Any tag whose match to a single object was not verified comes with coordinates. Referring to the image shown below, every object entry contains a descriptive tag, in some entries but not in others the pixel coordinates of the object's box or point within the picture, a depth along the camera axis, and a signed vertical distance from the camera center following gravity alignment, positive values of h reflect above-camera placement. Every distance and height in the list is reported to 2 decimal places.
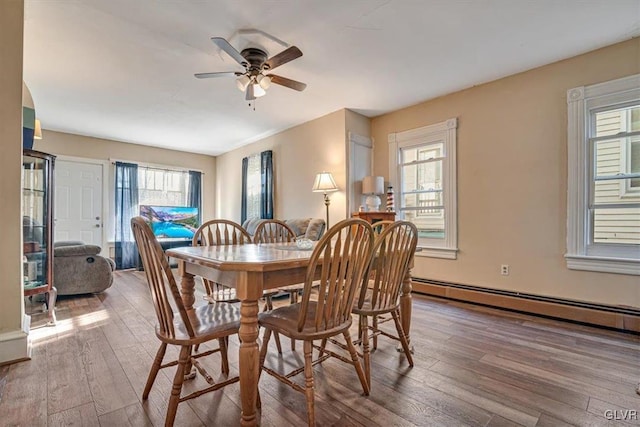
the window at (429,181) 3.78 +0.42
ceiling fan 2.52 +1.25
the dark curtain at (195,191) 6.96 +0.46
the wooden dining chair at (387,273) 1.78 -0.37
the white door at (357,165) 4.27 +0.68
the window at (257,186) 5.51 +0.49
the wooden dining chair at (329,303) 1.36 -0.44
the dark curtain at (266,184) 5.48 +0.50
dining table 1.28 -0.31
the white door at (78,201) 5.36 +0.16
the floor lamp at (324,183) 4.09 +0.39
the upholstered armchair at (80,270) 3.55 -0.72
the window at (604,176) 2.71 +0.34
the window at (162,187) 6.32 +0.52
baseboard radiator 2.63 -0.92
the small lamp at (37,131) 3.44 +0.92
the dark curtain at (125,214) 5.87 -0.07
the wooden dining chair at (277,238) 2.18 -0.24
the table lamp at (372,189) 4.14 +0.32
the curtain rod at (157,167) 5.97 +0.95
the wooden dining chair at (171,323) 1.28 -0.55
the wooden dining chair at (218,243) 2.06 -0.26
